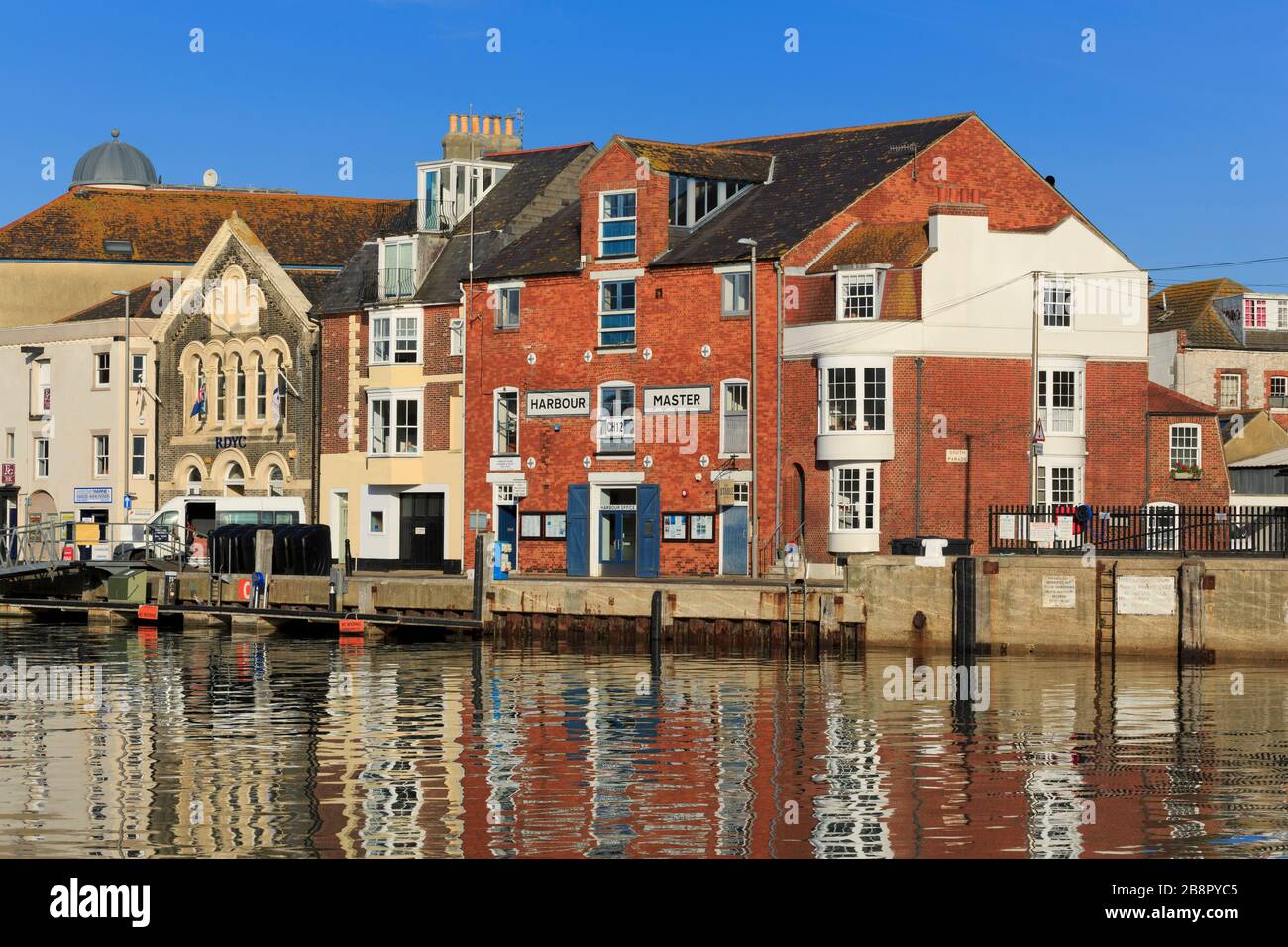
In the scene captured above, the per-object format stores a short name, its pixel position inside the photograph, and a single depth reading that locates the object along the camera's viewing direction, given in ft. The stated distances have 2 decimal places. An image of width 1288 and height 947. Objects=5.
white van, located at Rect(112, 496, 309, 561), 223.51
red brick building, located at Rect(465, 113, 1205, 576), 197.47
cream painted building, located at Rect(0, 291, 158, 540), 277.44
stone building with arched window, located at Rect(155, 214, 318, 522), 257.34
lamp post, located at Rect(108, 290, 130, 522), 272.72
